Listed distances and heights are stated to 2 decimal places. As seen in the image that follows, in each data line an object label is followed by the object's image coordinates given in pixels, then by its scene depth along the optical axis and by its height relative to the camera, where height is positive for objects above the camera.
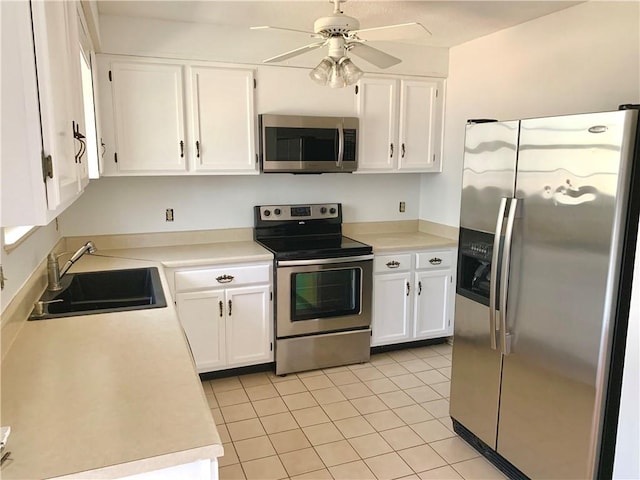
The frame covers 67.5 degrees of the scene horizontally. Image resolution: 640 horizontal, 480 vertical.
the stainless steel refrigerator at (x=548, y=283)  1.81 -0.47
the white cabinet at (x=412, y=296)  3.68 -0.97
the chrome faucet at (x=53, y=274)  2.30 -0.50
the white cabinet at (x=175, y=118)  3.06 +0.35
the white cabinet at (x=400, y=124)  3.71 +0.38
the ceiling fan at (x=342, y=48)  2.13 +0.59
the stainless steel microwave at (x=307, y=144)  3.37 +0.20
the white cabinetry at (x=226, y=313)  3.15 -0.96
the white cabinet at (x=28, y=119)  0.94 +0.10
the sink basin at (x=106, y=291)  2.34 -0.64
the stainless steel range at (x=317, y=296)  3.33 -0.89
